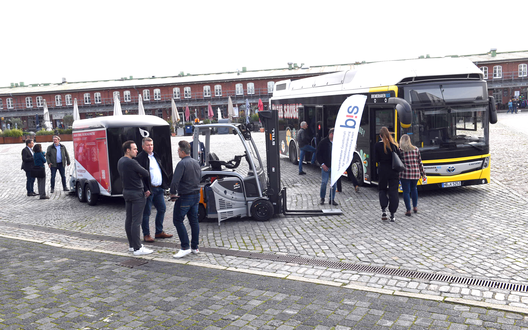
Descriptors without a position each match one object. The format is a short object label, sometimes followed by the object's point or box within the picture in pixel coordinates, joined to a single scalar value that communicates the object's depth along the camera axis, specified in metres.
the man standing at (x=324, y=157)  10.78
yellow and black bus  10.73
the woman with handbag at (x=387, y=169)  8.72
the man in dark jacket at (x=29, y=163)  14.23
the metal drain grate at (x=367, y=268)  5.46
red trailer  11.74
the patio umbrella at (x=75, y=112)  32.20
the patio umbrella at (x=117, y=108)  23.14
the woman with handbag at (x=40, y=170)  13.86
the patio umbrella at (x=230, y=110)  43.38
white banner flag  9.32
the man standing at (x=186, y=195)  7.10
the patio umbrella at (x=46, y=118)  40.79
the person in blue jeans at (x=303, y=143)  15.68
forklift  9.22
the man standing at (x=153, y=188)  8.10
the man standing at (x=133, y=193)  7.27
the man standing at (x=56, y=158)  14.59
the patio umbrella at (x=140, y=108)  31.89
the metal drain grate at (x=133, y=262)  6.80
